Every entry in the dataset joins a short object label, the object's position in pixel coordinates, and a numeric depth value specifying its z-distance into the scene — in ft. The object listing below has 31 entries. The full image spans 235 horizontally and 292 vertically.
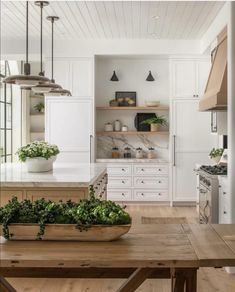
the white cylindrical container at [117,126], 27.14
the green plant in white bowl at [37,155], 15.42
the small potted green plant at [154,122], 26.48
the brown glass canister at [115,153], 27.22
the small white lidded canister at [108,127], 26.97
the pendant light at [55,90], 18.45
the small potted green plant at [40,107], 30.53
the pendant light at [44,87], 16.62
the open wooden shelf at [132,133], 26.40
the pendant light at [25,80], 13.44
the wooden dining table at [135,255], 5.83
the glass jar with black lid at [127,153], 27.40
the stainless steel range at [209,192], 15.25
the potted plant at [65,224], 6.69
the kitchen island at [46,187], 12.85
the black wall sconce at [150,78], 27.20
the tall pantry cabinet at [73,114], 25.29
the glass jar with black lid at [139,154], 27.04
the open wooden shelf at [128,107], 26.48
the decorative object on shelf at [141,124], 27.09
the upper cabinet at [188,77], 25.18
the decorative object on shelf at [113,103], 26.94
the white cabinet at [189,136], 25.25
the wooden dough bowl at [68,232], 6.68
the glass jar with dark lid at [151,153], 27.07
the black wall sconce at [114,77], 27.14
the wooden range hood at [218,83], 15.87
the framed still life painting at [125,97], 27.22
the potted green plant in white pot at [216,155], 20.35
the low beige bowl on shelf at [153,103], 26.48
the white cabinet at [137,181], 25.90
